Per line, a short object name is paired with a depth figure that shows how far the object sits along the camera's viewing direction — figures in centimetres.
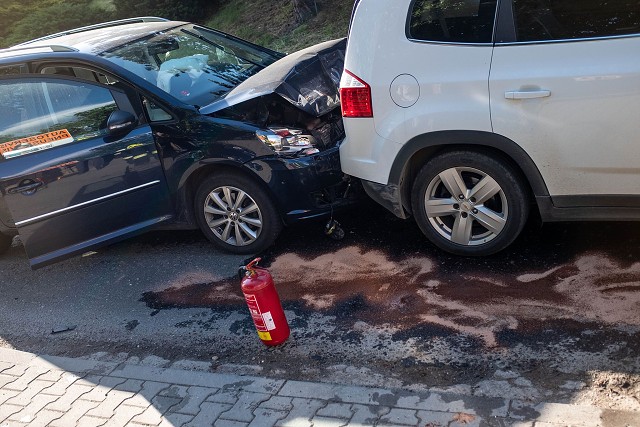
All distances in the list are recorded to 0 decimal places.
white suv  383
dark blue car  510
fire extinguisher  399
